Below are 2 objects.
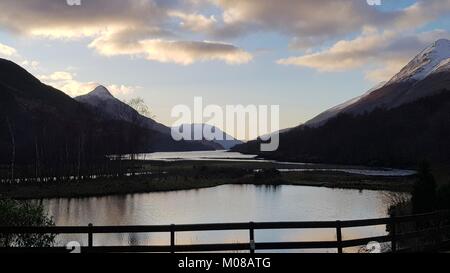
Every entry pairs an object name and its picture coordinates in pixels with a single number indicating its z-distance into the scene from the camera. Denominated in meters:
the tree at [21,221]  22.31
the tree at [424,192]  29.53
